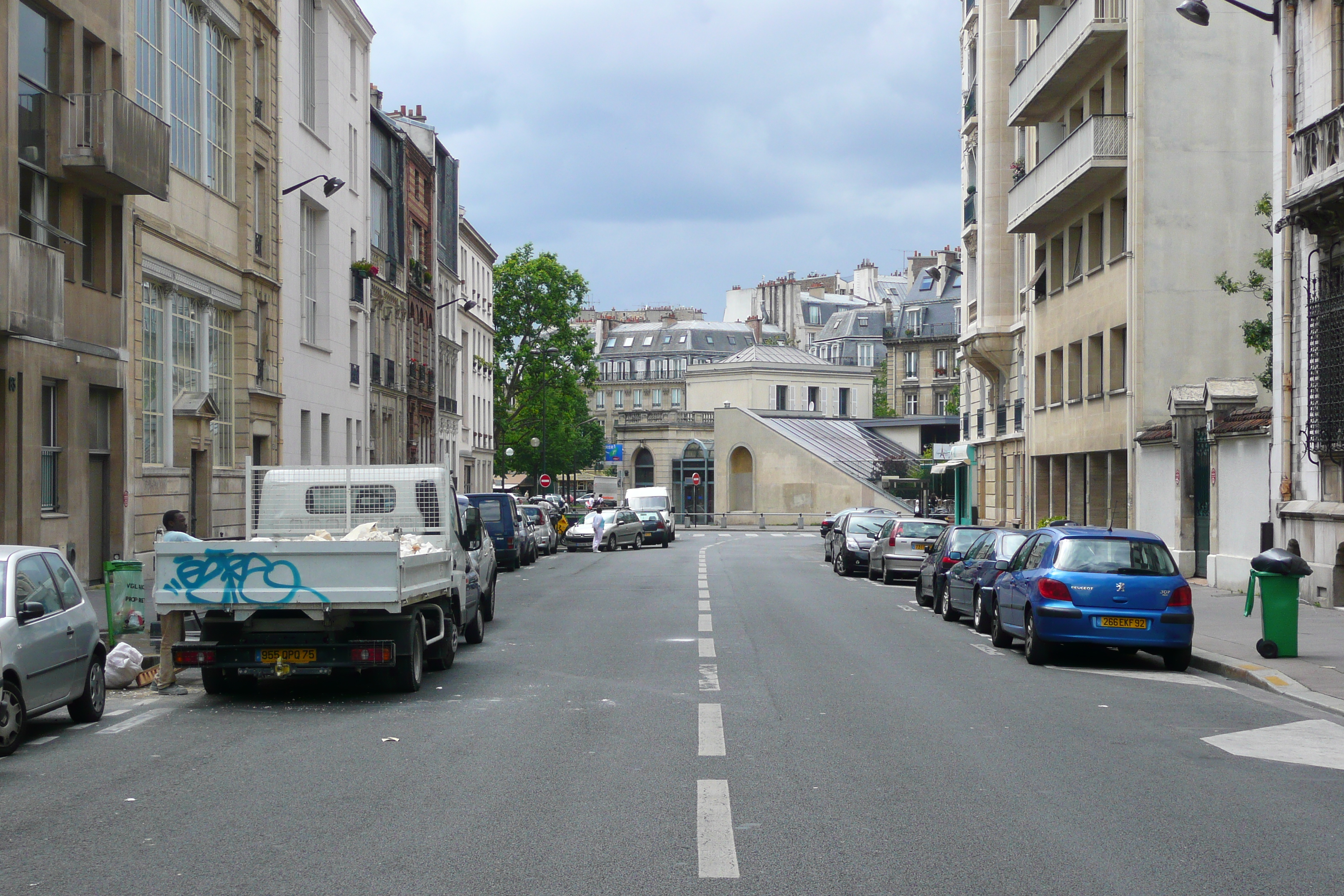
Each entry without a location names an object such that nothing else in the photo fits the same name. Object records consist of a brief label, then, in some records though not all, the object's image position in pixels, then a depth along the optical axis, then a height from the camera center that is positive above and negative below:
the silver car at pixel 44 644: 9.83 -1.23
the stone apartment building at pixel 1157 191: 30.84 +6.03
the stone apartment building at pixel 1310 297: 20.31 +2.51
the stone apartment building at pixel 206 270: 27.19 +4.12
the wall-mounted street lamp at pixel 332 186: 37.94 +7.44
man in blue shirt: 12.46 -1.50
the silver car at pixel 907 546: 31.53 -1.61
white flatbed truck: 11.85 -1.08
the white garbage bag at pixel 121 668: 13.20 -1.77
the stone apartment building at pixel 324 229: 37.50 +6.79
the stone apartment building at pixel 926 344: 110.06 +9.68
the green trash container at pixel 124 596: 15.10 -1.30
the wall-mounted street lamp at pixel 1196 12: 19.48 +6.14
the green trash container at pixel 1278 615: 14.81 -1.46
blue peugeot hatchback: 14.84 -1.29
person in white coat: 51.97 -2.03
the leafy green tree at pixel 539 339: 83.06 +7.53
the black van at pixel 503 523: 35.59 -1.27
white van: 66.25 -1.32
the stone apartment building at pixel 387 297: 49.50 +6.08
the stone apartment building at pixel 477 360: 72.31 +5.66
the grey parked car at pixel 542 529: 44.88 -1.85
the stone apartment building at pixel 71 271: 21.11 +3.08
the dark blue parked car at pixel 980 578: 18.89 -1.44
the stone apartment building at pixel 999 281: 43.62 +5.76
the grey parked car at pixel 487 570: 18.56 -1.30
